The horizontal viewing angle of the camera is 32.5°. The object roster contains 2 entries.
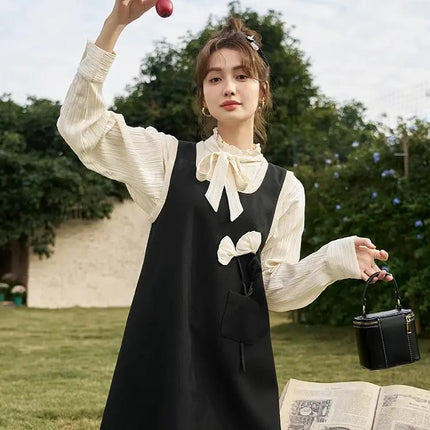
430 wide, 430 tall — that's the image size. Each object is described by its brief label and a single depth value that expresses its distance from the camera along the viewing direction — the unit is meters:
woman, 1.85
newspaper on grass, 2.62
